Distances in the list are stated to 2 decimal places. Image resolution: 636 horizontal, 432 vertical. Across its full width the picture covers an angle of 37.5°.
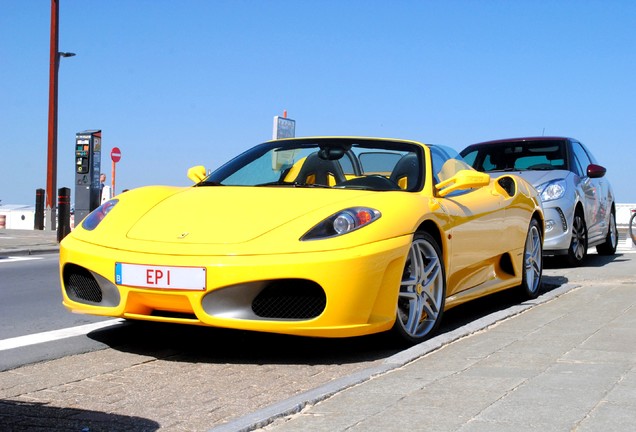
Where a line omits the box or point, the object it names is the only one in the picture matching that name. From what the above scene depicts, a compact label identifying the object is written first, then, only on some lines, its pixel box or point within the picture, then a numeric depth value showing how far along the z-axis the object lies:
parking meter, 20.05
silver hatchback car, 10.49
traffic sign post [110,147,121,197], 27.14
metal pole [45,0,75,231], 24.30
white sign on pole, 18.69
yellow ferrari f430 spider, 4.79
